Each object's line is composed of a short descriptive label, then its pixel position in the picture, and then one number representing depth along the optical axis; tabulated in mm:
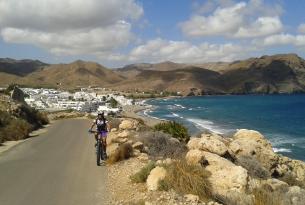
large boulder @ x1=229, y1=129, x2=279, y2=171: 15781
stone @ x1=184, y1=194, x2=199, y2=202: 7953
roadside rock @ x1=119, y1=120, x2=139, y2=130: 22659
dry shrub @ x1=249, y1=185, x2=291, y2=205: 7180
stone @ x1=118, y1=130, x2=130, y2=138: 17578
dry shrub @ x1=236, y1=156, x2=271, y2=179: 13436
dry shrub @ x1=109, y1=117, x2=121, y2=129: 25309
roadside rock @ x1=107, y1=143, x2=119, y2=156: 14352
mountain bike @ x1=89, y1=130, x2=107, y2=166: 13328
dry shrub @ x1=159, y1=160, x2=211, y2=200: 8539
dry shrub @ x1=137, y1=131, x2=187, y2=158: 14095
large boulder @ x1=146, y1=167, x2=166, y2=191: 9078
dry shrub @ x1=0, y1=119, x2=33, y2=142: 22453
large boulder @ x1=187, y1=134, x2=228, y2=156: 13602
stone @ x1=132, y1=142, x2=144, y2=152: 14641
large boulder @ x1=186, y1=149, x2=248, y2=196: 9477
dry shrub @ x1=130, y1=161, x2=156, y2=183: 10180
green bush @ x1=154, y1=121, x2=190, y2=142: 20541
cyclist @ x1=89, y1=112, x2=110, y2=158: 13828
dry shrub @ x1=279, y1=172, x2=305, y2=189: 15484
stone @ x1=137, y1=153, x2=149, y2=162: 13238
